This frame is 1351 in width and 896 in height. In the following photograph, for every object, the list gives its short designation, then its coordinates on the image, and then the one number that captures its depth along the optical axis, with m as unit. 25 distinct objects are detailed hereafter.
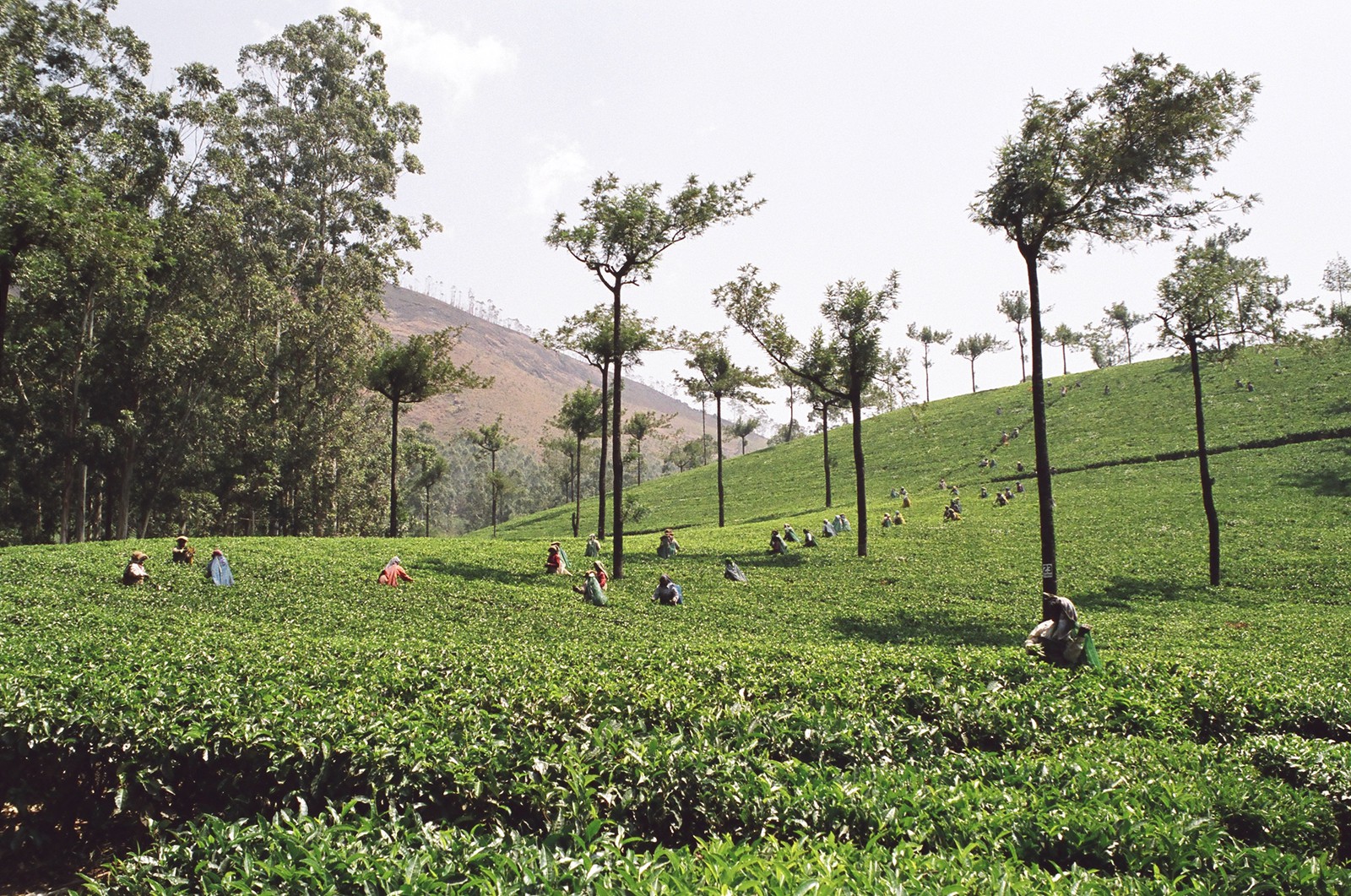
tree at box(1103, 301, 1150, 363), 104.94
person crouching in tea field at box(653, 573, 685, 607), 23.00
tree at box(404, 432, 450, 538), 62.22
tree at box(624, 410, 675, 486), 69.55
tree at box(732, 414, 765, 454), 124.54
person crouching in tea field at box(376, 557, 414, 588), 23.53
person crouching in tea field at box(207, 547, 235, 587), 21.89
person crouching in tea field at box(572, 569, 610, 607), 22.33
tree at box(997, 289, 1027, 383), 101.94
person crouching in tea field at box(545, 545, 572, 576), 27.95
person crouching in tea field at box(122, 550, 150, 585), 20.88
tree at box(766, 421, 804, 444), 133.75
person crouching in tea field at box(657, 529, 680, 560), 34.41
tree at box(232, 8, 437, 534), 49.50
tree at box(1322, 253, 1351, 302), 108.25
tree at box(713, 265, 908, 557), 32.84
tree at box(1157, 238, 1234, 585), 25.52
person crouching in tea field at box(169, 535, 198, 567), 24.47
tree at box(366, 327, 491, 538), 42.19
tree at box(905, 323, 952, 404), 116.18
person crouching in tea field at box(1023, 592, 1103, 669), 12.16
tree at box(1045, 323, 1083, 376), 112.79
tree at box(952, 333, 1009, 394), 117.25
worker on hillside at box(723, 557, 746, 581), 27.88
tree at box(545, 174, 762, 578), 26.64
